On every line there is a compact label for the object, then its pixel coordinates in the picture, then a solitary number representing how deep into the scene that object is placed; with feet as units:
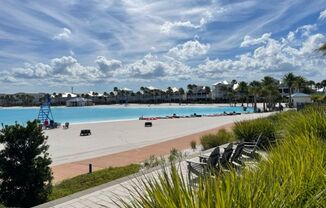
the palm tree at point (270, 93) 222.48
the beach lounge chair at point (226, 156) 22.84
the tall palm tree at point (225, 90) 377.69
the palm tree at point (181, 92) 449.48
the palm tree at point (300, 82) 239.91
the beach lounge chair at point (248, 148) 29.44
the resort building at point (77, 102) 419.13
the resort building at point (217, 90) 401.29
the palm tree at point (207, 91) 425.69
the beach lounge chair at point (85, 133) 104.58
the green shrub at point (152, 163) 35.24
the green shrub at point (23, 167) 26.50
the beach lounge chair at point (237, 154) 24.63
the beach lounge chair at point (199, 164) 21.43
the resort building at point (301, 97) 141.62
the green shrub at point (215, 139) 49.12
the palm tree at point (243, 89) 329.52
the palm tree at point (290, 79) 239.30
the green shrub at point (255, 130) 41.34
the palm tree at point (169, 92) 460.14
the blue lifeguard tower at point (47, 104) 159.99
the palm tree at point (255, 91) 240.44
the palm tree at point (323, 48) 44.71
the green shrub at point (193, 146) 55.90
